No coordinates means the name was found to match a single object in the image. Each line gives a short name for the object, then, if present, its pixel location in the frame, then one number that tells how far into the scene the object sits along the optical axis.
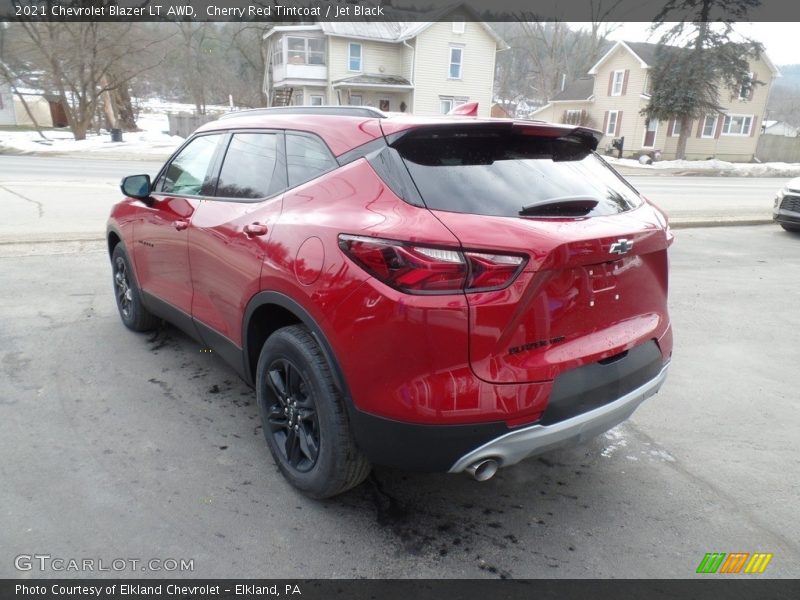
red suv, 2.15
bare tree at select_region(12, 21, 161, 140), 28.48
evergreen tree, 32.38
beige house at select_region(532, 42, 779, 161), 37.84
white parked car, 10.23
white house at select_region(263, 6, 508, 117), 35.50
